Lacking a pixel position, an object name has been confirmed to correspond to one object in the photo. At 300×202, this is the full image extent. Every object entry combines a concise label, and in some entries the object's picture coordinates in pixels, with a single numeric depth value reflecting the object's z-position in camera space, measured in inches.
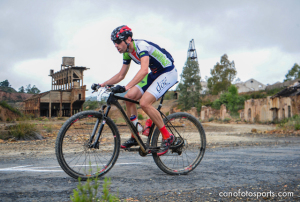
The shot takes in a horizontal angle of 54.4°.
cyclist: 150.8
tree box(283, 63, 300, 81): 3218.5
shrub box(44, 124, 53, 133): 555.6
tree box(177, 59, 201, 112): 2488.7
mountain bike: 138.4
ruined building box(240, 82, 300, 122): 880.9
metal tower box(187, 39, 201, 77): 2842.0
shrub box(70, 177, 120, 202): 67.8
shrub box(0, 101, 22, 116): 877.2
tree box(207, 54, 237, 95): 2864.2
